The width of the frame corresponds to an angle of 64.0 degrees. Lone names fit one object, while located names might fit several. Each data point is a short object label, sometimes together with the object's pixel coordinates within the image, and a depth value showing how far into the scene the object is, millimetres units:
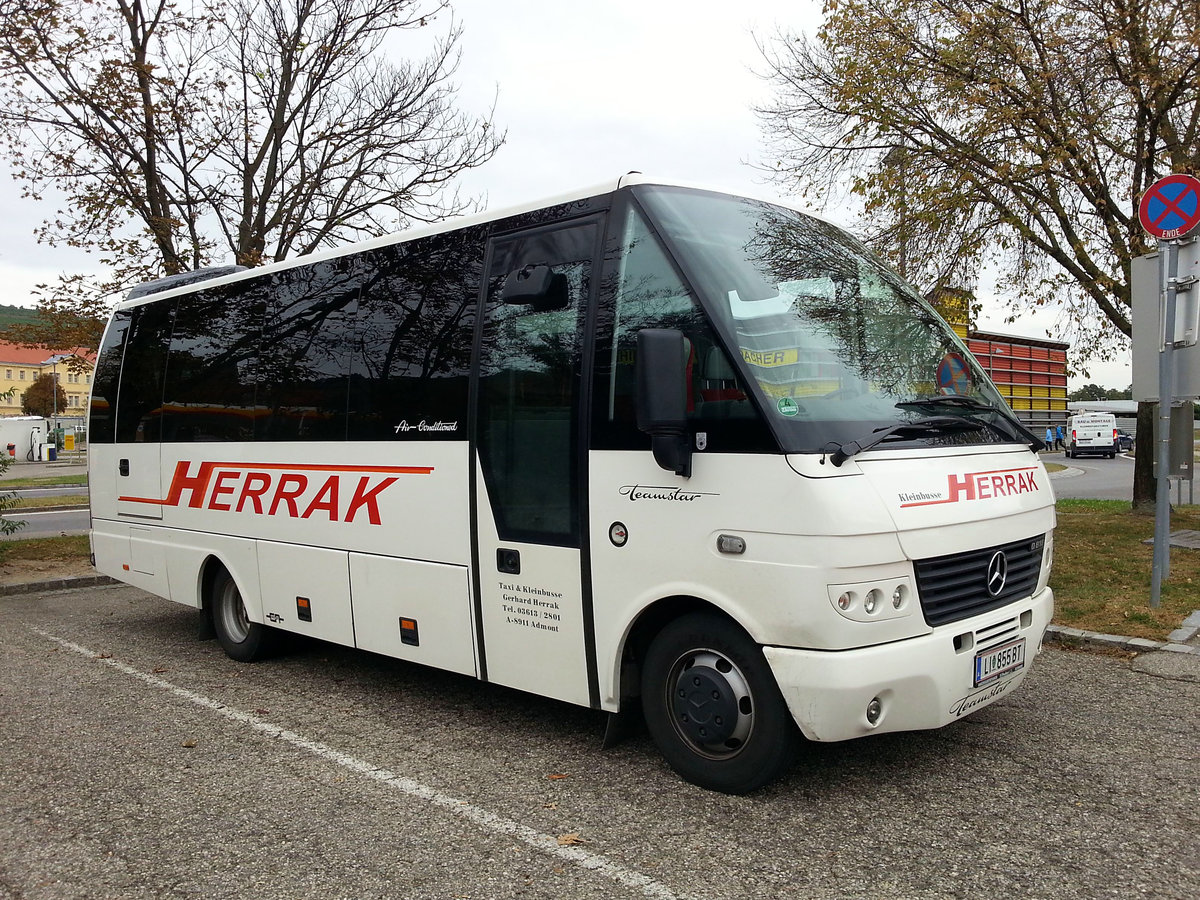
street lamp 13706
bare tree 12789
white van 48656
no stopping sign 7211
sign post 7263
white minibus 3900
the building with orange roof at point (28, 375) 103938
